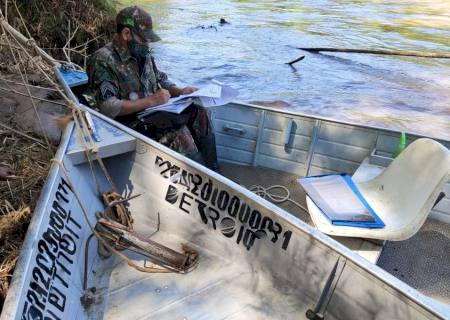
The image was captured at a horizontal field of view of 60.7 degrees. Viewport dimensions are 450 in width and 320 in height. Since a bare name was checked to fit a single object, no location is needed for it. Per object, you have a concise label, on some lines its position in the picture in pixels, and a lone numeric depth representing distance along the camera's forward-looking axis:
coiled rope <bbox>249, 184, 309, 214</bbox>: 3.15
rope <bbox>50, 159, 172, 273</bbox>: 2.11
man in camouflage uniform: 2.63
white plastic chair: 2.16
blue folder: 2.37
